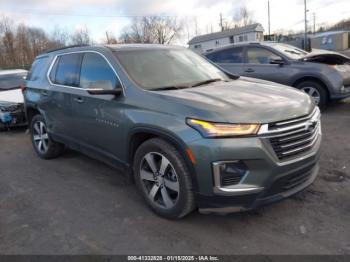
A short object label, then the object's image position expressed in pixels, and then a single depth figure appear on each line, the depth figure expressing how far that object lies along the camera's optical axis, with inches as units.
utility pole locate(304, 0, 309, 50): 2414.4
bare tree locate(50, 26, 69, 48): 2477.9
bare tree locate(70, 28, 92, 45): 2350.6
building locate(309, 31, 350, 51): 1787.6
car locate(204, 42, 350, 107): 290.0
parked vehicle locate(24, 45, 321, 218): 112.9
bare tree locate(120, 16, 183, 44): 2561.5
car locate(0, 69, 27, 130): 320.5
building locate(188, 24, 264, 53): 2477.9
